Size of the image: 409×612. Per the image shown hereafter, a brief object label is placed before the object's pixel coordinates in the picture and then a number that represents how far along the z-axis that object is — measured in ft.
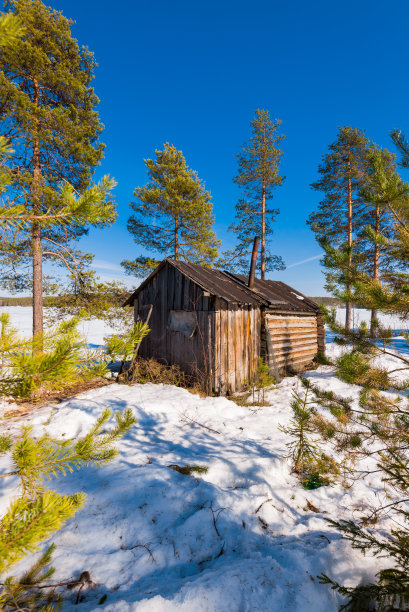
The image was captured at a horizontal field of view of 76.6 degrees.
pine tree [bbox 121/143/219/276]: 51.78
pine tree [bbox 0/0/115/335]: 26.17
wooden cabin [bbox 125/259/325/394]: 26.48
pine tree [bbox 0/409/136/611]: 3.88
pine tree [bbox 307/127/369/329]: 54.26
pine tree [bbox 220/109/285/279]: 58.85
